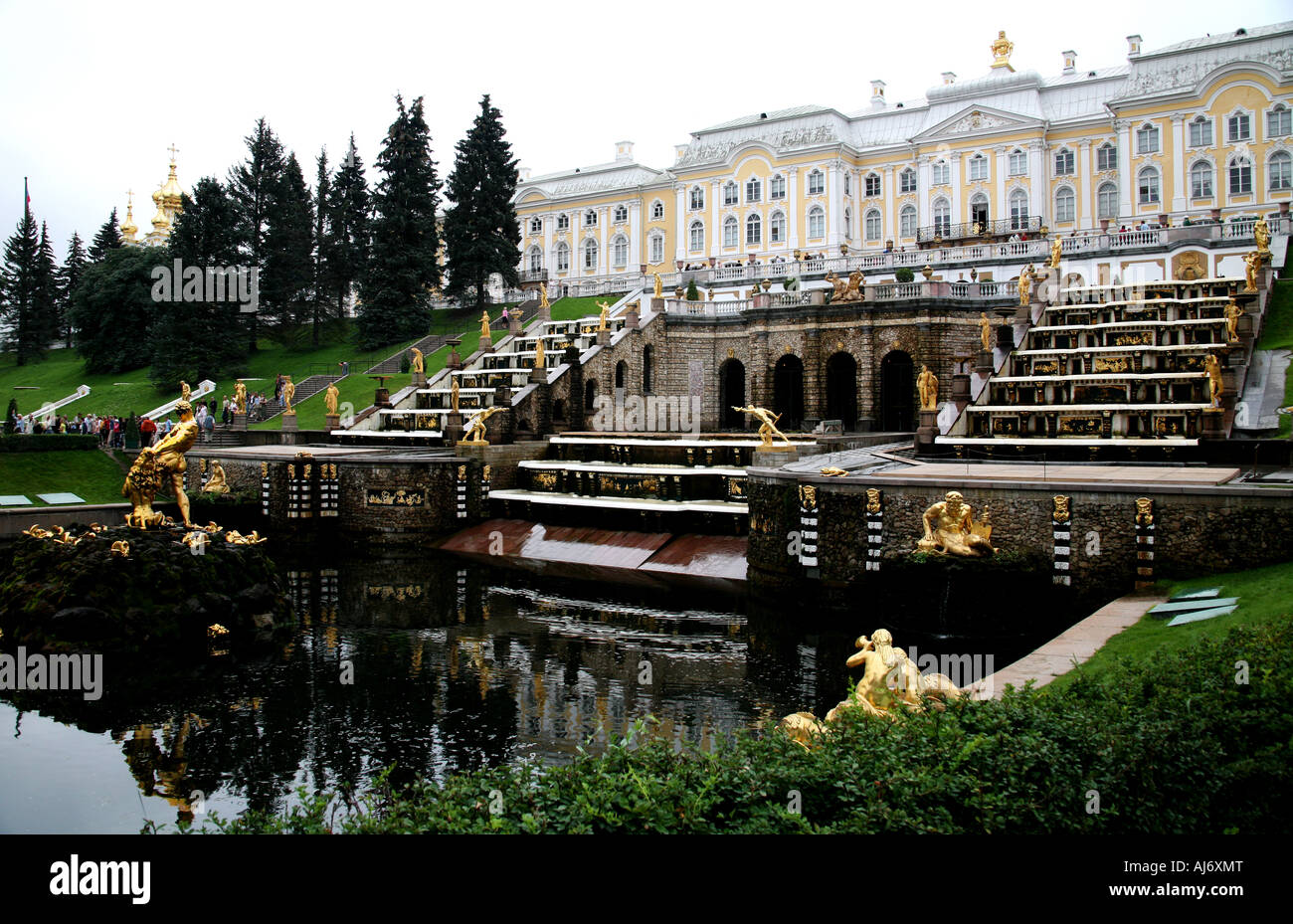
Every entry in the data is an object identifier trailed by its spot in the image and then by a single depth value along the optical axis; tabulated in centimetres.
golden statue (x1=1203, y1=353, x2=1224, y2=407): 2455
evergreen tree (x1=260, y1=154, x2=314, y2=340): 6520
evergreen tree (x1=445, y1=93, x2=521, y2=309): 6275
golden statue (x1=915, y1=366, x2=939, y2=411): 2738
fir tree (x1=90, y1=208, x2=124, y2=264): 8450
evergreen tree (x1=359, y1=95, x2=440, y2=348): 5884
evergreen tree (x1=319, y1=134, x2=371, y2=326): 6738
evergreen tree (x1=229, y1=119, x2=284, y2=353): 6656
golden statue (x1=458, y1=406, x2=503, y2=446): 3431
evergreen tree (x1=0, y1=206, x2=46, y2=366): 7731
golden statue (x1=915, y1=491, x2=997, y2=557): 1883
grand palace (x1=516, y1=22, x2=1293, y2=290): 5422
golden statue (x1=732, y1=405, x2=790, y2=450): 2575
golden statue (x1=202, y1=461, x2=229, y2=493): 3447
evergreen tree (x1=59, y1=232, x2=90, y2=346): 8406
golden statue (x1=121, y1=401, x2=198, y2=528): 2142
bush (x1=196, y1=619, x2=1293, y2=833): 690
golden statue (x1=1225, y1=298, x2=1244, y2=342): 2853
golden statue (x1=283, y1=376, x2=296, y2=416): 4641
